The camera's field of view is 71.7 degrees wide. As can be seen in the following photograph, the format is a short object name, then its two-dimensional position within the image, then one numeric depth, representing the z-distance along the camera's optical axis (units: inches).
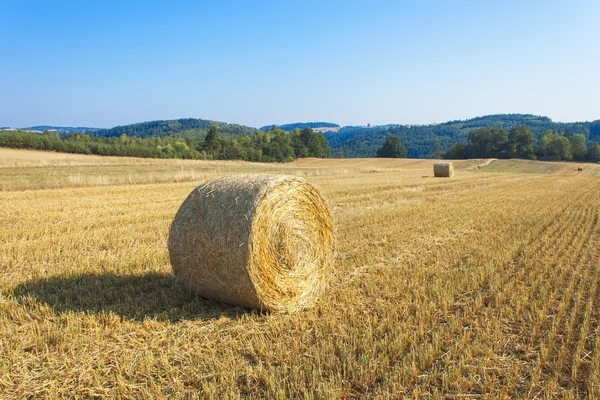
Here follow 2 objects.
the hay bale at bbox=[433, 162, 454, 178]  1279.5
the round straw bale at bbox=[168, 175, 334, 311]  185.6
